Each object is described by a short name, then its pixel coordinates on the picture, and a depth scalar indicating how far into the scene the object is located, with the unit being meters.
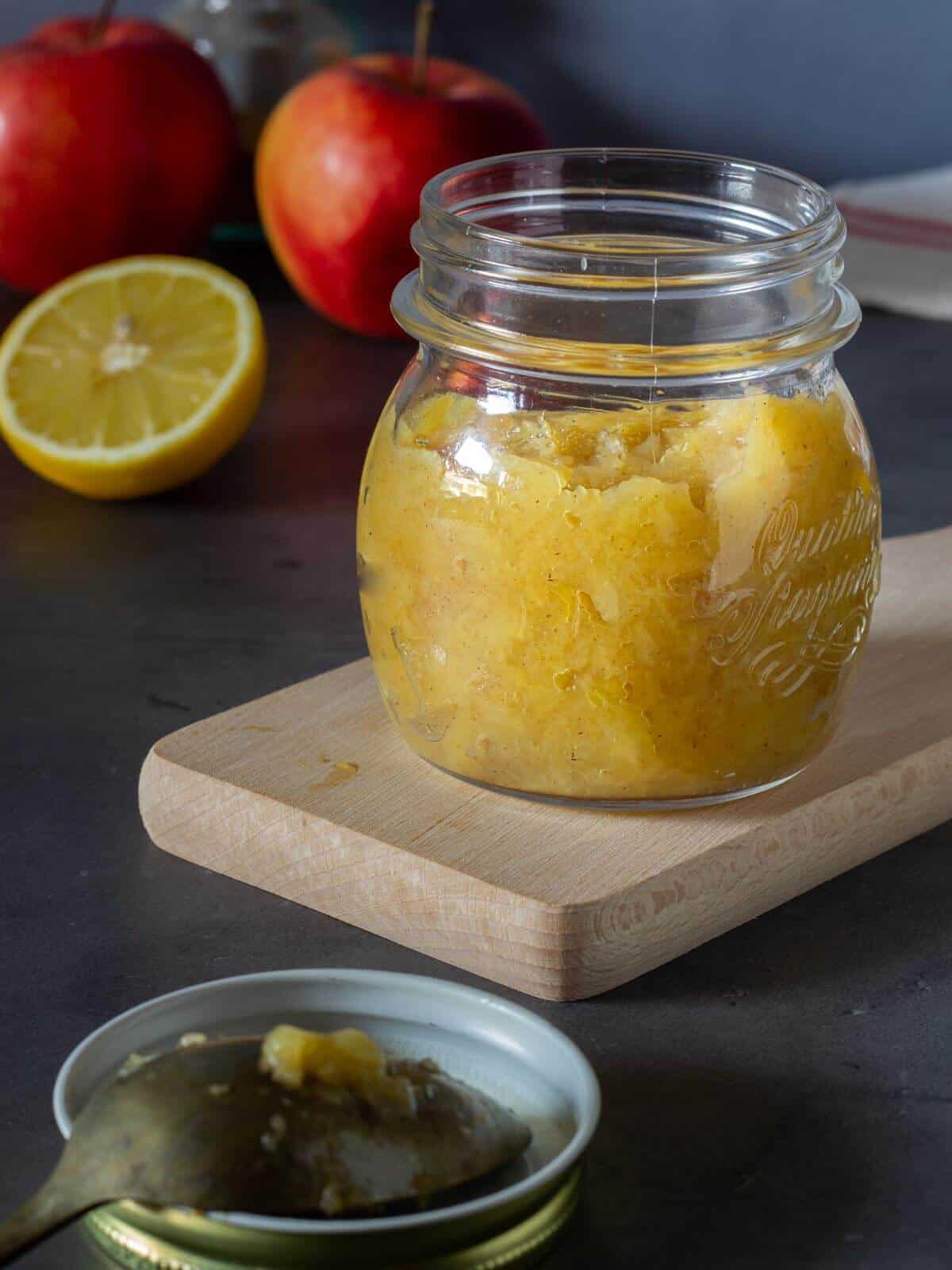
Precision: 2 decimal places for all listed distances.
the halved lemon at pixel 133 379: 1.22
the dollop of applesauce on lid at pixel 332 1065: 0.55
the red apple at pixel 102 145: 1.53
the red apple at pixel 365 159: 1.49
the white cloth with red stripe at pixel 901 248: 1.71
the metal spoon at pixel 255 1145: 0.51
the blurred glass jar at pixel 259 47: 1.78
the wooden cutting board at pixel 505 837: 0.68
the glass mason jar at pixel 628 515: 0.70
